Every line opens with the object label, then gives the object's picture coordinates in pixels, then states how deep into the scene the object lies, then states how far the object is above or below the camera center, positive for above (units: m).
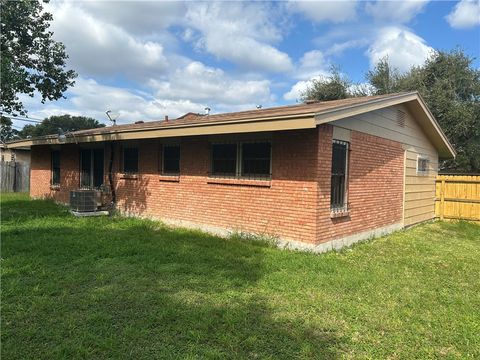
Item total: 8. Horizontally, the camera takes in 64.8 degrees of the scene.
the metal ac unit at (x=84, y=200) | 11.12 -0.81
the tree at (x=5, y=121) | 11.48 +1.55
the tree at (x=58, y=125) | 61.29 +8.07
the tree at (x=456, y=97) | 21.50 +4.96
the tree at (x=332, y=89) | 26.86 +6.40
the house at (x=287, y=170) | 7.21 +0.17
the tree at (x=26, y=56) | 10.12 +3.49
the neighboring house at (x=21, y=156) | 24.38 +1.00
